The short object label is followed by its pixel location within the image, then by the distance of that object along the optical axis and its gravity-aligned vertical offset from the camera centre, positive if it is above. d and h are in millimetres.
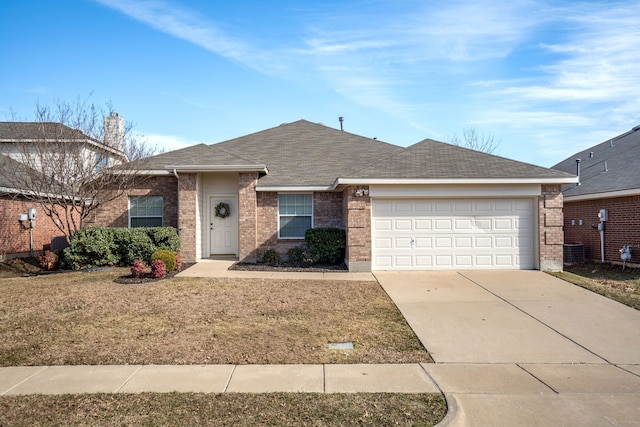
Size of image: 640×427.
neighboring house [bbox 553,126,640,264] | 13719 +518
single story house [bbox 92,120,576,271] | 12617 +523
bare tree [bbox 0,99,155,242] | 13719 +1754
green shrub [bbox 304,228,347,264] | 13789 -815
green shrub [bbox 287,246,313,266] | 13742 -1212
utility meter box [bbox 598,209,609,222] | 14688 +52
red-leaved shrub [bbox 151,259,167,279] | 11422 -1307
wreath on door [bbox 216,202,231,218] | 15484 +352
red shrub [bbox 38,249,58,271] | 13477 -1255
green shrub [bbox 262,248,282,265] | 14014 -1256
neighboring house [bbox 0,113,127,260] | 13836 +1821
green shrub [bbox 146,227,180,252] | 13664 -571
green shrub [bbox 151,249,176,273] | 12117 -1070
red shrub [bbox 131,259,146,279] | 11281 -1290
